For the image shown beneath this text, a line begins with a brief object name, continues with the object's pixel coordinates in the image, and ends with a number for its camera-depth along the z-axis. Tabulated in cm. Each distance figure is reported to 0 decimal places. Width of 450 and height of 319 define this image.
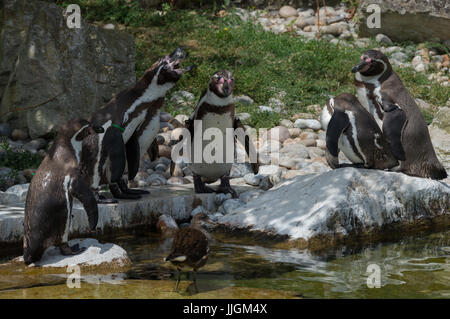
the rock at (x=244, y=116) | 996
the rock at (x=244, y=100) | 1055
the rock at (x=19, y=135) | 912
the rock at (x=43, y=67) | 902
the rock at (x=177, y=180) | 801
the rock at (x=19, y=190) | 675
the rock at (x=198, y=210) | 667
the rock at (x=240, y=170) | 836
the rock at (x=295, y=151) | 885
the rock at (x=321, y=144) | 921
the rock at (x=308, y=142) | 922
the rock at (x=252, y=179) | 785
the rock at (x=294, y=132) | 971
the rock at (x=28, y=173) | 771
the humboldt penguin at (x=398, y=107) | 682
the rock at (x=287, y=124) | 993
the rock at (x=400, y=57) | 1266
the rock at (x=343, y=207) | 588
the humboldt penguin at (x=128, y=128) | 620
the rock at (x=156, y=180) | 787
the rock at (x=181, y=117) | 992
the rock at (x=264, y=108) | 1025
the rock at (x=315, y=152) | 889
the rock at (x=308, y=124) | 989
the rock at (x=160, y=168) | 851
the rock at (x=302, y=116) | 1020
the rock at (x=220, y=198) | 706
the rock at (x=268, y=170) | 799
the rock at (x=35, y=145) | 877
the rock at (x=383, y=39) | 1343
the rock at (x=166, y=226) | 619
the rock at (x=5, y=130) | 916
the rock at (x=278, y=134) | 949
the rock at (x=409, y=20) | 1302
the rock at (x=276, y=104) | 1047
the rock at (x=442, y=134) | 855
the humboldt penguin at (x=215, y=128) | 667
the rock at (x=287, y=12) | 1496
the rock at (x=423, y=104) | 1070
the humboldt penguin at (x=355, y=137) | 643
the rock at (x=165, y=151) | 893
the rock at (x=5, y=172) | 756
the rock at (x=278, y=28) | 1404
